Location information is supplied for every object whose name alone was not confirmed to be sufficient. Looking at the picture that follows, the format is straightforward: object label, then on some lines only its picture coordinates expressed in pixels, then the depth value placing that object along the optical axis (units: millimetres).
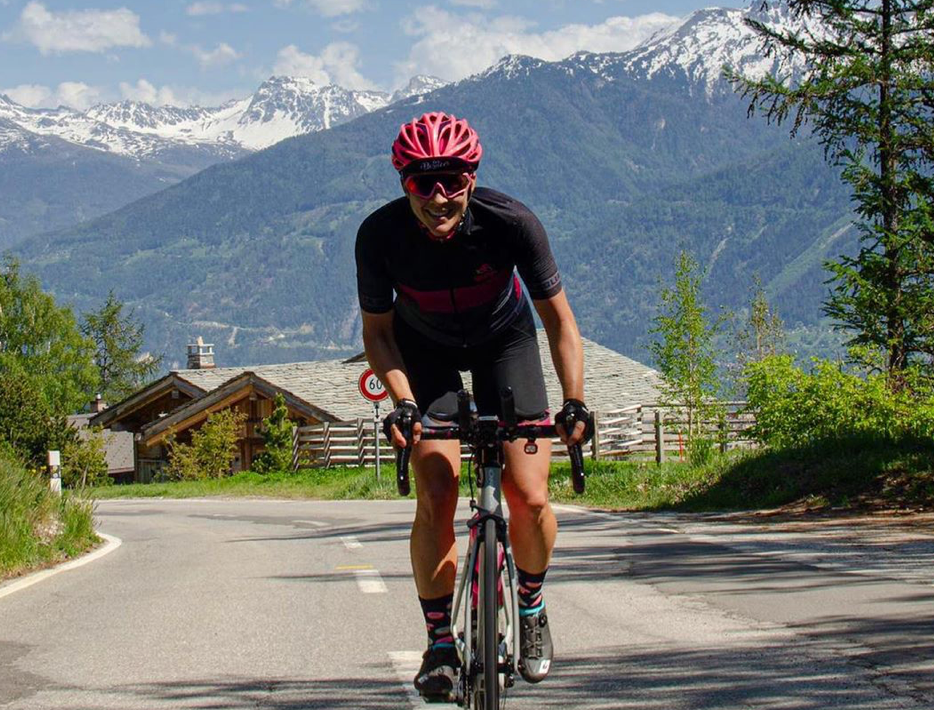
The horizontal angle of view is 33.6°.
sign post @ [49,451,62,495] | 18975
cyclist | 5566
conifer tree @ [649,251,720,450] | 34875
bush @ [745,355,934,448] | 17969
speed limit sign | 29609
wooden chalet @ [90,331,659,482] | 53284
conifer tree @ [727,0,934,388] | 16609
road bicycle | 5176
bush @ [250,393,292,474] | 46656
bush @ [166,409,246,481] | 48250
